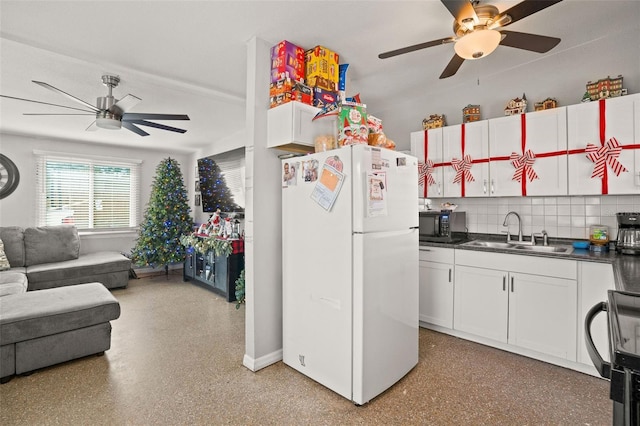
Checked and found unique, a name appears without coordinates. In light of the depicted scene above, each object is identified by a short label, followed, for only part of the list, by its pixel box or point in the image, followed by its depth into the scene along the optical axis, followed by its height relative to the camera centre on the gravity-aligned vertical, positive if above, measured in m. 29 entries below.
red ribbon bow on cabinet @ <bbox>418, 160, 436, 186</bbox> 3.47 +0.45
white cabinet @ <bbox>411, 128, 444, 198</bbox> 3.41 +0.57
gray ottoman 2.29 -0.88
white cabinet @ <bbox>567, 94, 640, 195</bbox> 2.35 +0.52
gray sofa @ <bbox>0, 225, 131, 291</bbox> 4.18 -0.69
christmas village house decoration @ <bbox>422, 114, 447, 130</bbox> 3.46 +1.00
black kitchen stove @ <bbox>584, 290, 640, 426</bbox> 0.71 -0.36
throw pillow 4.02 -0.63
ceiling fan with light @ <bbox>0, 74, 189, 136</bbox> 3.01 +1.01
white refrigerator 1.94 -0.36
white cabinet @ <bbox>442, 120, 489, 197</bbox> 3.10 +0.57
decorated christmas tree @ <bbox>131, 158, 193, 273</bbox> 5.46 -0.17
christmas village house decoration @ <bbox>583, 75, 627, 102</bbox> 2.45 +0.98
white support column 2.45 -0.06
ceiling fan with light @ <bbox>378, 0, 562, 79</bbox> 1.76 +1.12
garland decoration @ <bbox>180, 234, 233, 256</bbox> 4.29 -0.46
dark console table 4.31 -0.86
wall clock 4.79 +0.55
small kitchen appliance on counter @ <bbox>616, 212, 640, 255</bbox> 2.34 -0.15
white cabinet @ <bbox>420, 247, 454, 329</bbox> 2.98 -0.70
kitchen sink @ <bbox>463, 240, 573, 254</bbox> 2.75 -0.31
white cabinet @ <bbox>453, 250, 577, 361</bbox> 2.37 -0.71
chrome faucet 3.08 -0.10
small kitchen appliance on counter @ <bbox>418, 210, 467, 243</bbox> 3.09 -0.13
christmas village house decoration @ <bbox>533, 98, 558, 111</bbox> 2.75 +0.96
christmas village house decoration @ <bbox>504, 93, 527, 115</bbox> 2.92 +0.99
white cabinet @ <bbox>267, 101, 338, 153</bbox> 2.30 +0.65
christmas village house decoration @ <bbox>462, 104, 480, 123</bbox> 3.22 +1.01
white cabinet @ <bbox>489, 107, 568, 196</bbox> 2.67 +0.53
